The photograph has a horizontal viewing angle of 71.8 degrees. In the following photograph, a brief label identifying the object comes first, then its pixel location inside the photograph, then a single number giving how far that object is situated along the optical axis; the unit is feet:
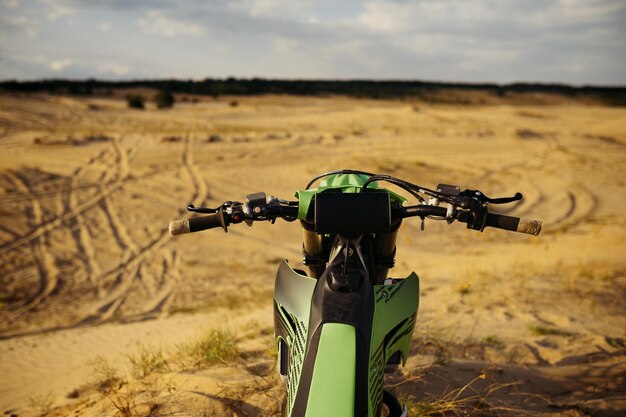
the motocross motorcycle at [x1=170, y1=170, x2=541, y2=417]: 5.16
